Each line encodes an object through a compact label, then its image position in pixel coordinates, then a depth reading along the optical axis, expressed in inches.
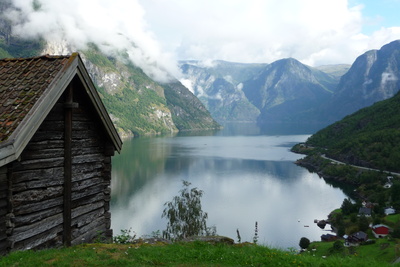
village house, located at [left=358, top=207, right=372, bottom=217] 2711.6
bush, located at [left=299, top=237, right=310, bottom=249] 1998.8
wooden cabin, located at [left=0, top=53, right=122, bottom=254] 335.3
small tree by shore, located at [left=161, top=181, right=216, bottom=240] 1571.1
